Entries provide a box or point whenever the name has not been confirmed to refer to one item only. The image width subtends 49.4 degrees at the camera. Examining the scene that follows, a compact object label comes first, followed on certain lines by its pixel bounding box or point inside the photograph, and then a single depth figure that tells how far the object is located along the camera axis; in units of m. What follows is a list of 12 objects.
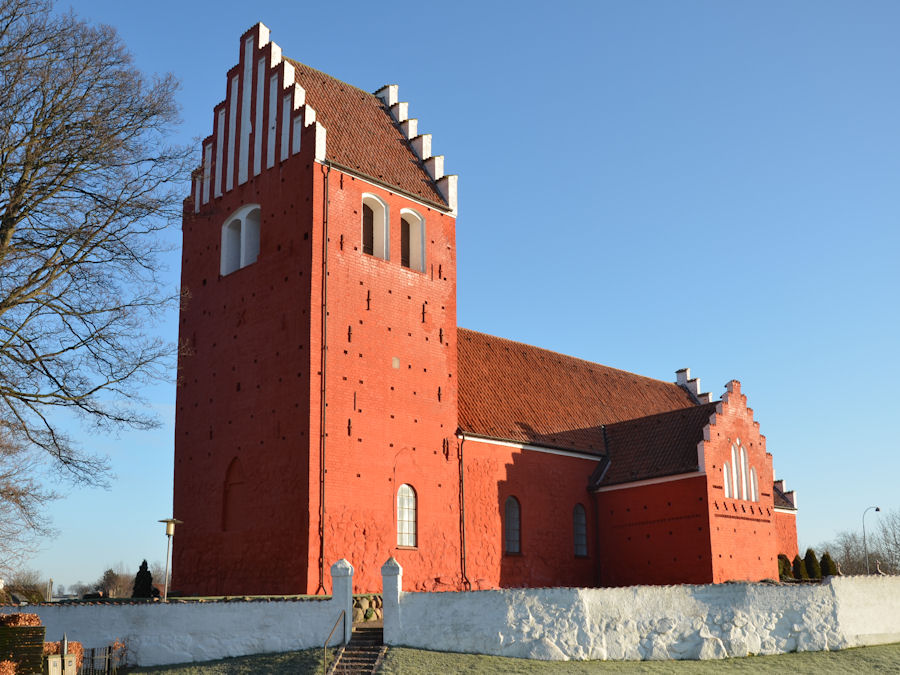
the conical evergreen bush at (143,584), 27.82
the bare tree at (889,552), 78.56
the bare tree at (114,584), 65.03
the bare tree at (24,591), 33.26
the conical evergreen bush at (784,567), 35.15
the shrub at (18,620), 20.42
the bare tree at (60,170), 17.33
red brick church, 24.97
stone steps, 19.11
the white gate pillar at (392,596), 20.17
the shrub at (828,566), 36.09
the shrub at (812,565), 36.75
